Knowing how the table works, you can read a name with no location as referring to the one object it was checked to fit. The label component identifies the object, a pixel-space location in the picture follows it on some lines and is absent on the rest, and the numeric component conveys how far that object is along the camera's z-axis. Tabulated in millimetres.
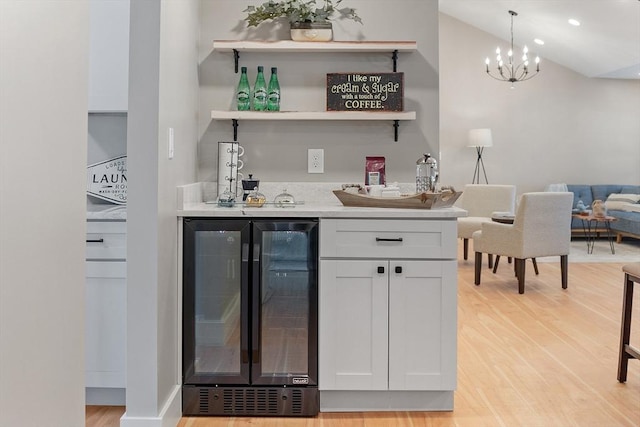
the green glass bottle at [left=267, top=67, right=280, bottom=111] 2902
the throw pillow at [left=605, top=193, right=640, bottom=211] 8609
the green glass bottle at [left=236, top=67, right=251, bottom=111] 2898
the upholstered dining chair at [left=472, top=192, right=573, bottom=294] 5203
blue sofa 8258
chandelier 9297
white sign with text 2908
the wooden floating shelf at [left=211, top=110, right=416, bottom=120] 2838
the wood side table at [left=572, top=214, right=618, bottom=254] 7512
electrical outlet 3010
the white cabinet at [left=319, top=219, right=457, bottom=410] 2498
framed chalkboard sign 2896
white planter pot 2844
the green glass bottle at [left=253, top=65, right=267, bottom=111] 2900
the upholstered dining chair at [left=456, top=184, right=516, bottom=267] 6916
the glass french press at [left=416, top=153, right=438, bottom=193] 2803
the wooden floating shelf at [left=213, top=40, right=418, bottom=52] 2826
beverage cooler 2504
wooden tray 2557
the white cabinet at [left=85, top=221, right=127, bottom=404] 2551
